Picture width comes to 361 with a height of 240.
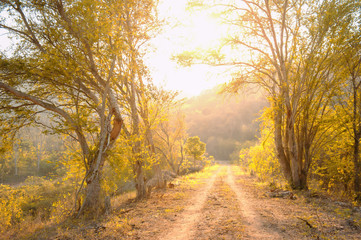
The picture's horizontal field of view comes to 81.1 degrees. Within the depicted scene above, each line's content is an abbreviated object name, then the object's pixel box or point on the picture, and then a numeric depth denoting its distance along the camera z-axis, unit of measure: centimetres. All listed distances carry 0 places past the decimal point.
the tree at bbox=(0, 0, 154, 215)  592
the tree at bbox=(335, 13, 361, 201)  734
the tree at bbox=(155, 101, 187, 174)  2015
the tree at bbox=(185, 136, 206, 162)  2798
